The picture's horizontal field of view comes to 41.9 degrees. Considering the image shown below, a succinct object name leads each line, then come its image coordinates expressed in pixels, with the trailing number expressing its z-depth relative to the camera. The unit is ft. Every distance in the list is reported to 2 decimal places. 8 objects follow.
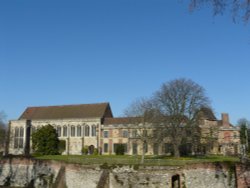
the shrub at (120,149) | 195.32
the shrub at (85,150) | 205.72
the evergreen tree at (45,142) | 180.94
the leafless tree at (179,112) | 141.79
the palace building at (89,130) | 188.55
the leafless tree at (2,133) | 237.55
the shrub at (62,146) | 214.07
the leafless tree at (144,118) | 141.79
